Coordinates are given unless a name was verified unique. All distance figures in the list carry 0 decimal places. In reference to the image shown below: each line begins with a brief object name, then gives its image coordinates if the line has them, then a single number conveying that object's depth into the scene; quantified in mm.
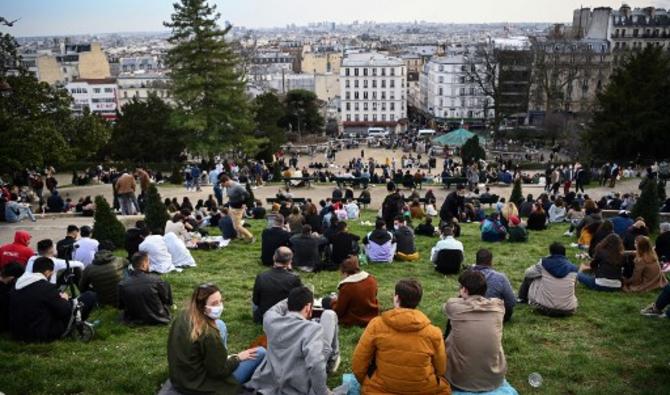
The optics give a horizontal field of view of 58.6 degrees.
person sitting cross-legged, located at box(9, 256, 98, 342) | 7258
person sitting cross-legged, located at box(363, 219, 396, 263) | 12313
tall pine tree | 39562
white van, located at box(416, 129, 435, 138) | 81500
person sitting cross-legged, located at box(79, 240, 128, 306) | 8867
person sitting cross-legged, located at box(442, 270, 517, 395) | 5883
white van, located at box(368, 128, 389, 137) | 87188
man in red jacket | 9344
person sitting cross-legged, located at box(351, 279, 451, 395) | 5379
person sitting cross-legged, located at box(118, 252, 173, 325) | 8039
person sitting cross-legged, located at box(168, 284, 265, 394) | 5441
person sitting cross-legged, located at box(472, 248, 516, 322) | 7918
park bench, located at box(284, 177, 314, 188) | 29188
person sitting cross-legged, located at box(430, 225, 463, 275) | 11672
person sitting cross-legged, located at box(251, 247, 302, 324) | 7664
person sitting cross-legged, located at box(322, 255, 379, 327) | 7887
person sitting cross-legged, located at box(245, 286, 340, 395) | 5641
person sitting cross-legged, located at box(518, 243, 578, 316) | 8609
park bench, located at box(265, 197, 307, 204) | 21941
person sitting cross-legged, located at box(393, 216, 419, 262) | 13117
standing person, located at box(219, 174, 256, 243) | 15070
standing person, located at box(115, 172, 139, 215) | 18628
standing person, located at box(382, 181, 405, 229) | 16281
